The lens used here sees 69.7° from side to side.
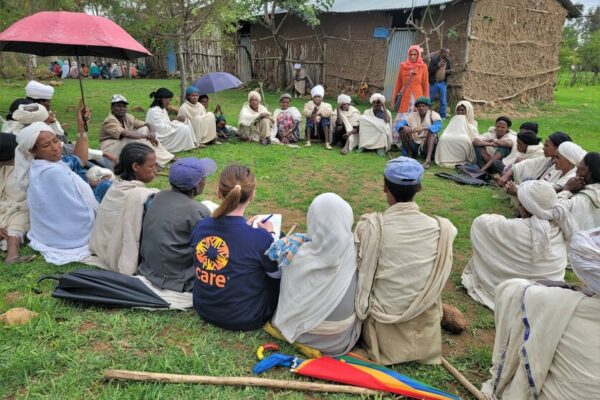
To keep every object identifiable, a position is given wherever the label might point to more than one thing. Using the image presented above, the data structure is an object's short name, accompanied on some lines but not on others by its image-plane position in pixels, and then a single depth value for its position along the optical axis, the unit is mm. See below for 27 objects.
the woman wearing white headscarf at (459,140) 7852
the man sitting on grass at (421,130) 8055
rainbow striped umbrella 2605
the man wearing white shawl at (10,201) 4270
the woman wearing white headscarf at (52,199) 4042
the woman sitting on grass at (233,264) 2936
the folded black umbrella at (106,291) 3379
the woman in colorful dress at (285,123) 9344
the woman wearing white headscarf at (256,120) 9195
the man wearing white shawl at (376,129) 8750
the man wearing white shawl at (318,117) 9180
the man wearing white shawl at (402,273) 2789
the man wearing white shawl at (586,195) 3795
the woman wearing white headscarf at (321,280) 2713
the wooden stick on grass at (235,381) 2611
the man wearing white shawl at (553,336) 2100
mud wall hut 12531
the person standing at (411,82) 9242
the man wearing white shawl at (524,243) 3359
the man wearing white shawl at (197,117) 8664
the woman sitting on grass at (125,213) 3639
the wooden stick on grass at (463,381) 2632
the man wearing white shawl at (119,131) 6660
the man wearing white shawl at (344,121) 9016
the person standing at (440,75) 10453
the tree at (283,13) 15180
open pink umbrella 5164
